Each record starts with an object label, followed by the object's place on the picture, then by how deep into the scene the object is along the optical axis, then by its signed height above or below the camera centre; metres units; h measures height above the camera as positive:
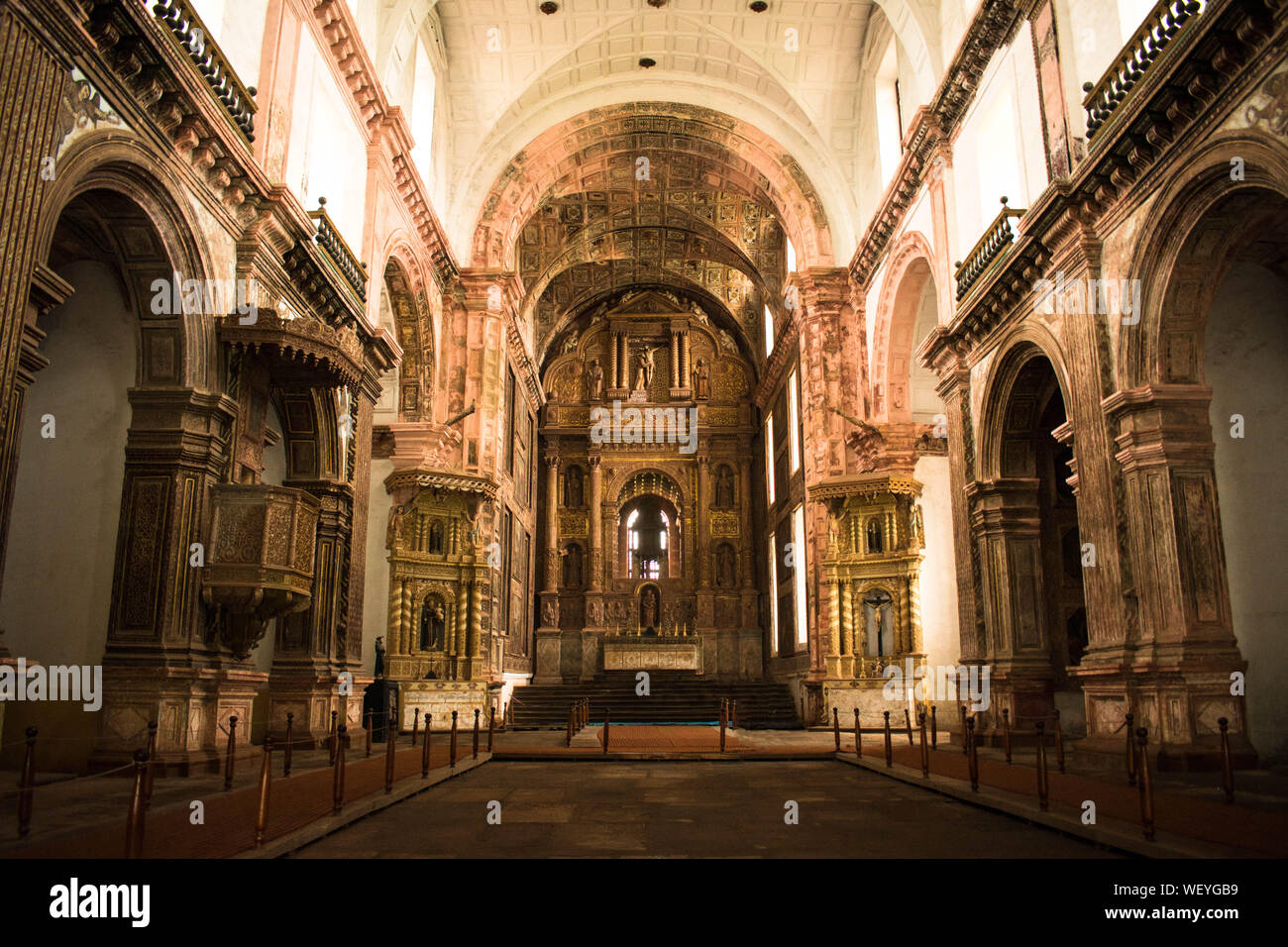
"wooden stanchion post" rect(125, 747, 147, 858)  4.89 -0.78
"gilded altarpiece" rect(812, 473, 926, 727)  20.33 +1.51
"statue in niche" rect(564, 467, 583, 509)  34.09 +5.90
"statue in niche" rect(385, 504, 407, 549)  20.58 +2.75
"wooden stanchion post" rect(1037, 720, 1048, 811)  7.43 -0.99
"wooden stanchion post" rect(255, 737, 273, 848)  5.93 -0.86
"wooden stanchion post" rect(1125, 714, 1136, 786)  8.62 -0.99
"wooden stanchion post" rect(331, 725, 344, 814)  7.46 -0.99
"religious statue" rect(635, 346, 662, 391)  34.38 +9.96
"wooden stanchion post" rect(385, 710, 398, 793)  8.98 -0.97
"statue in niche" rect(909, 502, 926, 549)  20.42 +2.68
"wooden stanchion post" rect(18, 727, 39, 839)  6.21 -0.82
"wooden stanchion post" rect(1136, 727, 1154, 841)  6.05 -0.89
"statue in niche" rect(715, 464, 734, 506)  34.00 +5.94
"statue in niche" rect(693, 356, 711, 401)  34.38 +9.75
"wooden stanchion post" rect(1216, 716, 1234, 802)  7.35 -0.89
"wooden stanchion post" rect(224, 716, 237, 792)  8.58 -0.89
